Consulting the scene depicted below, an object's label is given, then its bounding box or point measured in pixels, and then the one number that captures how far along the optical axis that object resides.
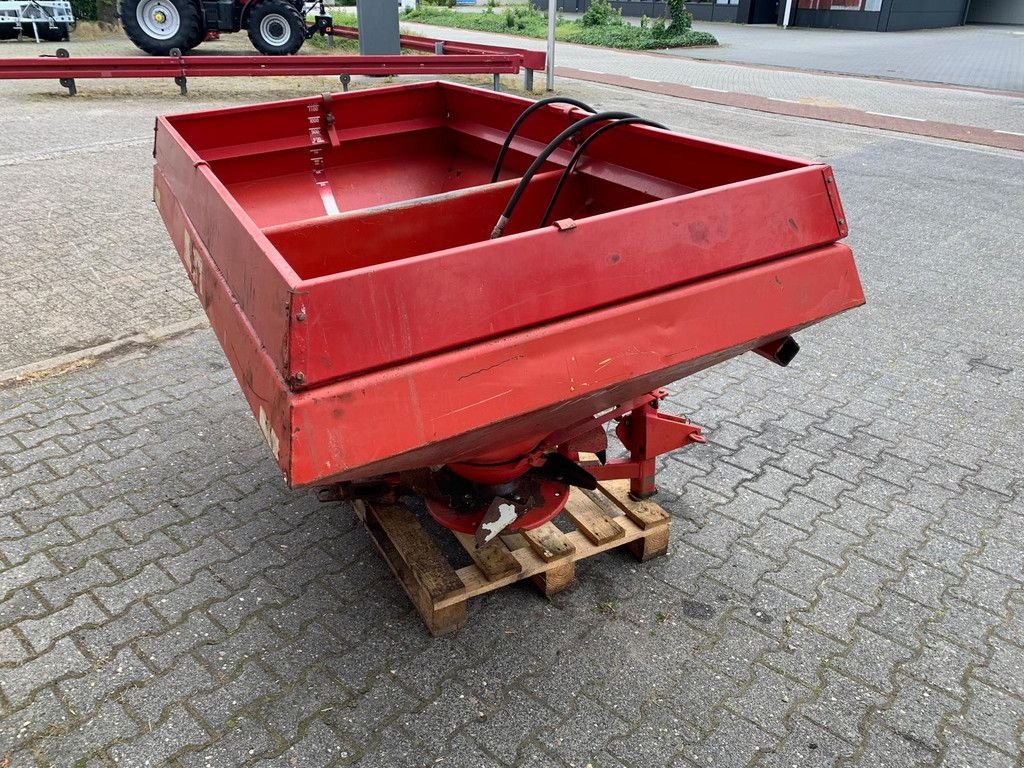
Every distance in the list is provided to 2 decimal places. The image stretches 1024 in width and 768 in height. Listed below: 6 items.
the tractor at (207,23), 13.12
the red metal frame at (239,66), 10.34
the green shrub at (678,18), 21.72
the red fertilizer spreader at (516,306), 1.71
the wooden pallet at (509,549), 2.51
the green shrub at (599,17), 25.34
